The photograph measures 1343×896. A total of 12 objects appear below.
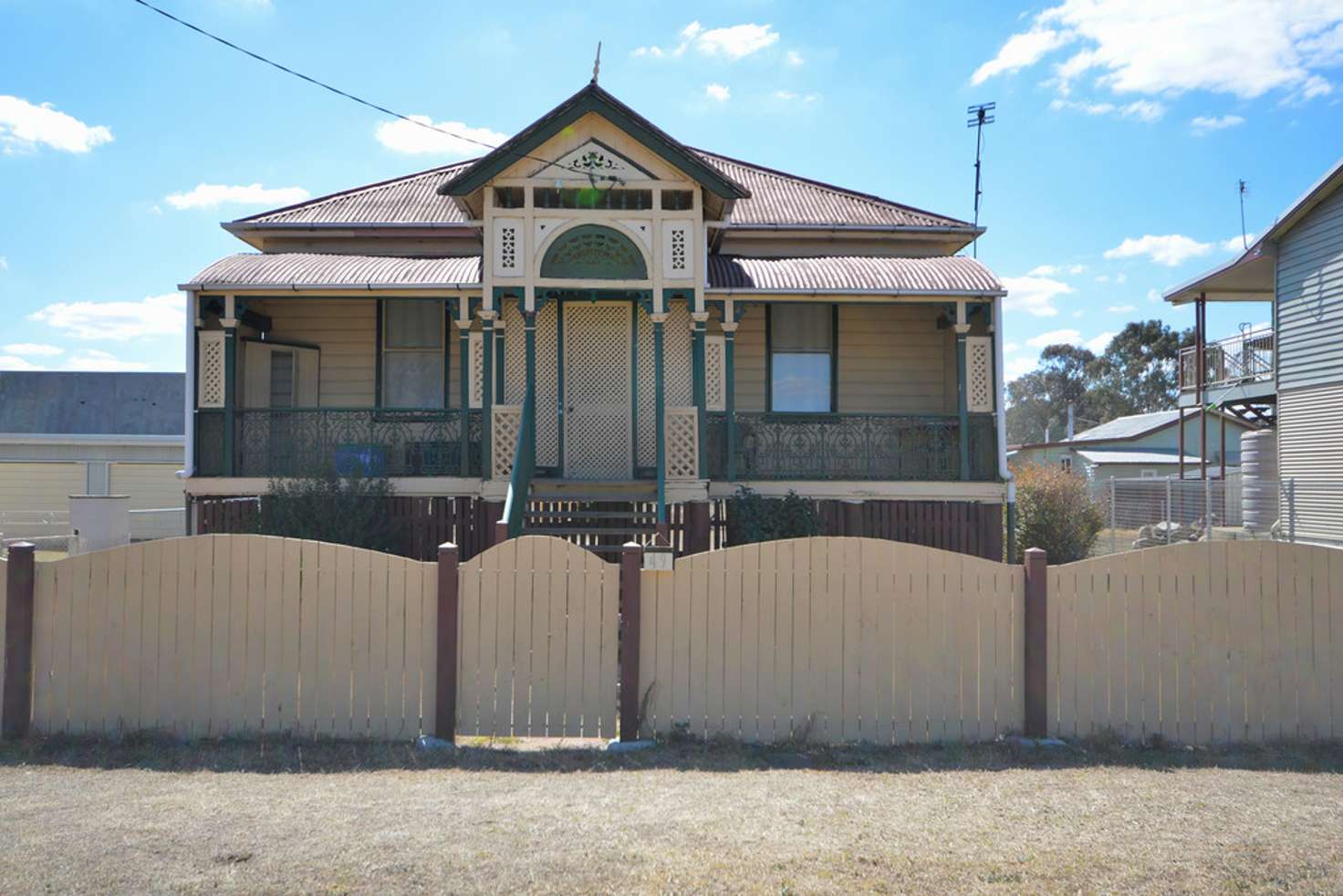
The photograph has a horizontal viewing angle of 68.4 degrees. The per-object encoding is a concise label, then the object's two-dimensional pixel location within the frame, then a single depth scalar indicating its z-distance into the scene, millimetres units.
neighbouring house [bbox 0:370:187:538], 29141
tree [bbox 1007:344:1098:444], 86000
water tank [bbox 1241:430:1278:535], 22891
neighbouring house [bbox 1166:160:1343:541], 20797
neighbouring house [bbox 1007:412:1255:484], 40562
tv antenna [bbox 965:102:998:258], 23453
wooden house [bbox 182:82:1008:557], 13258
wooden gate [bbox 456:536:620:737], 7375
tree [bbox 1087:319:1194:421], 71312
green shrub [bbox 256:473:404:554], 12883
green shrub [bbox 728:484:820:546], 13328
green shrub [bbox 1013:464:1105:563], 18719
